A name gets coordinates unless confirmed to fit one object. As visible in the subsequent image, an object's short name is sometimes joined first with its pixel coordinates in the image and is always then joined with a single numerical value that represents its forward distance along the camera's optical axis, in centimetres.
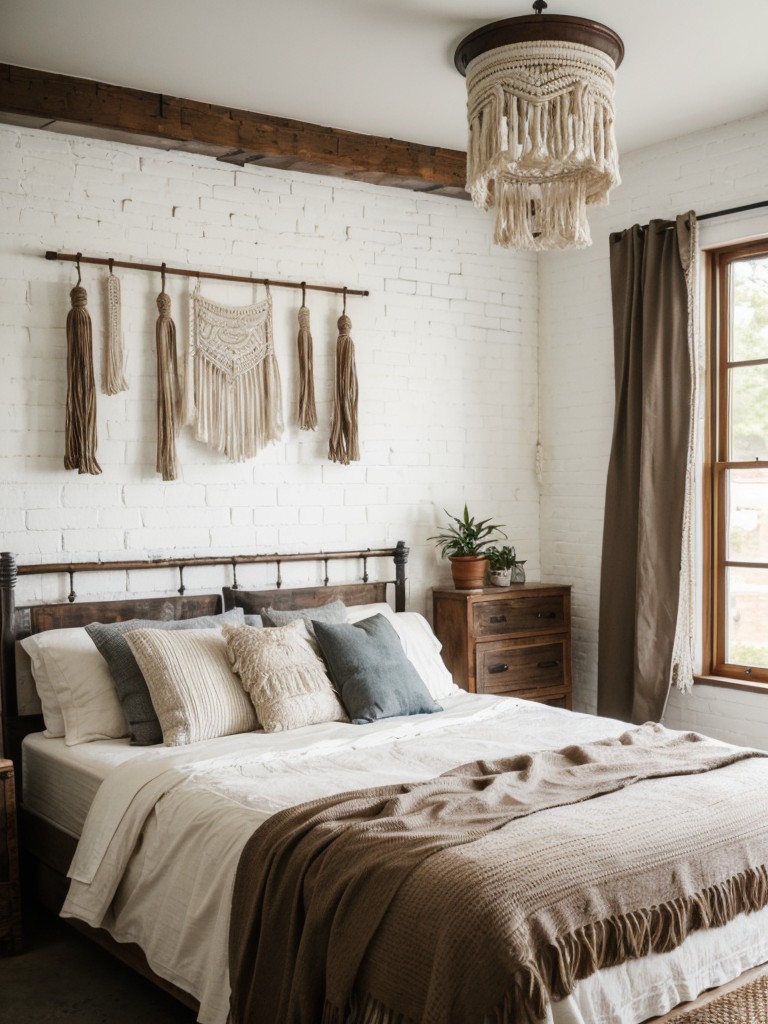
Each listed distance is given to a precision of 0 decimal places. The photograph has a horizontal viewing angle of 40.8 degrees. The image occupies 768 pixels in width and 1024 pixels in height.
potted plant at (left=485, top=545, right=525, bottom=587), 495
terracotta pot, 482
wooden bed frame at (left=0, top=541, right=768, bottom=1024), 338
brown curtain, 456
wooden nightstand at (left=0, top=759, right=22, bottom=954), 324
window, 449
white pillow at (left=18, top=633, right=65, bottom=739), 361
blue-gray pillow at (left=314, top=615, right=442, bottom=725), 367
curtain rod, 432
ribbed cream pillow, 339
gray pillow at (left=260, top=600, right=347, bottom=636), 403
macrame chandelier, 299
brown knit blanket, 205
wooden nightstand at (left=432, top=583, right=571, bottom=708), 468
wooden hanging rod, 399
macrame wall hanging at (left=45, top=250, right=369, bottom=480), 396
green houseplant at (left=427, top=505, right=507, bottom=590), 482
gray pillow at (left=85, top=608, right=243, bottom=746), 344
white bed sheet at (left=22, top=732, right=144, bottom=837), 324
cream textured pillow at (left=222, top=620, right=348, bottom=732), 351
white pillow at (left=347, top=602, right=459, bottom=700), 423
